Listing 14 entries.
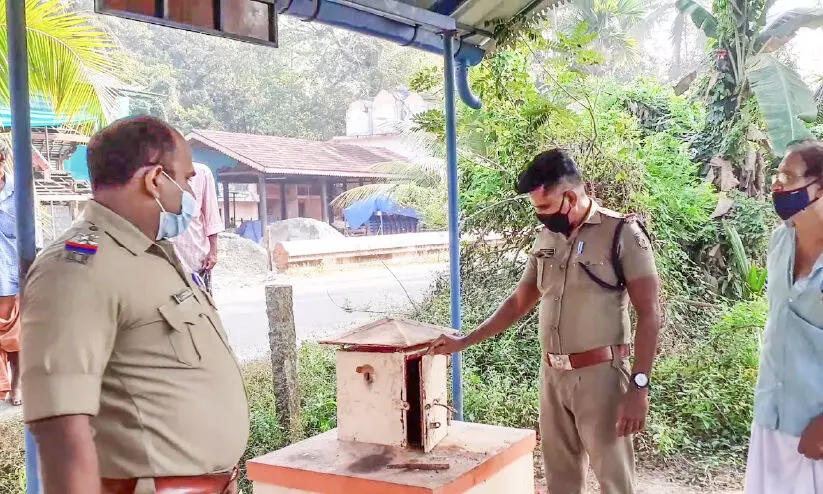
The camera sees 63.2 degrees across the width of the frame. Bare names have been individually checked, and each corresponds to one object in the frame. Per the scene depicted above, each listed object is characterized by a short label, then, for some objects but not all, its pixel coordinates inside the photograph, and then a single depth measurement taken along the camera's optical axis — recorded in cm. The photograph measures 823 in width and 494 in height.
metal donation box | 252
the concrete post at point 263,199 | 1320
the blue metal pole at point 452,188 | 374
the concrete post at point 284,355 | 478
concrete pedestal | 230
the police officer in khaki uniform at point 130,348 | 137
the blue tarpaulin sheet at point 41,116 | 774
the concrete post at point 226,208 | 1527
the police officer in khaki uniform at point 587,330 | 263
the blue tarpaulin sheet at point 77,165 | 1258
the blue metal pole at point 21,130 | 196
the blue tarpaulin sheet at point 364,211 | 1673
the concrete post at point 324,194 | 1631
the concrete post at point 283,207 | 1645
